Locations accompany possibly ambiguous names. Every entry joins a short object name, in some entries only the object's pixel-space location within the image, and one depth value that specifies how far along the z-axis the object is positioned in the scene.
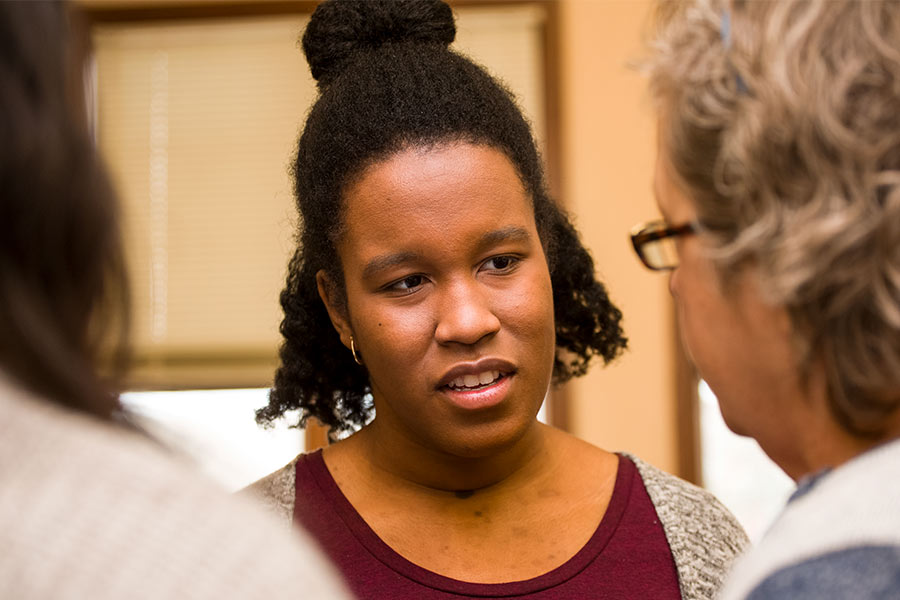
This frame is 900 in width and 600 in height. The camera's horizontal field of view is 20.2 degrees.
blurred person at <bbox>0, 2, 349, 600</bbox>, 1.07
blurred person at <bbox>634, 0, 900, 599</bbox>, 1.28
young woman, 1.57
